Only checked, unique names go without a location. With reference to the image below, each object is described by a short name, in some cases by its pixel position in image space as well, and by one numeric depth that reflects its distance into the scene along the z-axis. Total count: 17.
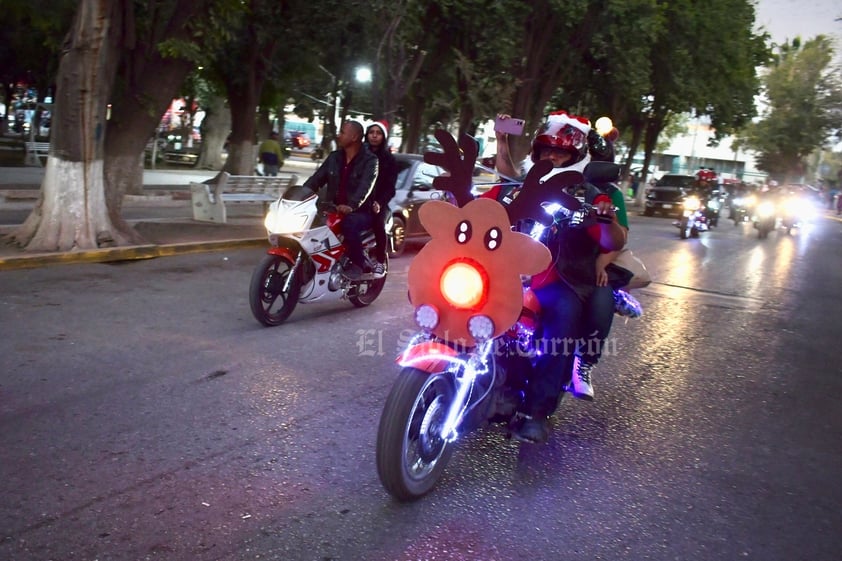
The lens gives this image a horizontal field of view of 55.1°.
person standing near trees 20.77
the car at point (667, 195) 31.16
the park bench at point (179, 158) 36.36
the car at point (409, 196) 12.41
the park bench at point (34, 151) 23.47
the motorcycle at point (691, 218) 20.05
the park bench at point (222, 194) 14.51
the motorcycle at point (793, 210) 25.39
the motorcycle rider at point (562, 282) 4.18
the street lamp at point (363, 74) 23.59
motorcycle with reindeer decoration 3.54
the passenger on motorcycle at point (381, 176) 7.64
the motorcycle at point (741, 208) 28.68
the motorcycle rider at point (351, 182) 7.28
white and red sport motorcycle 6.88
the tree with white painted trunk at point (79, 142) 9.88
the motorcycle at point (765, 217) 22.78
